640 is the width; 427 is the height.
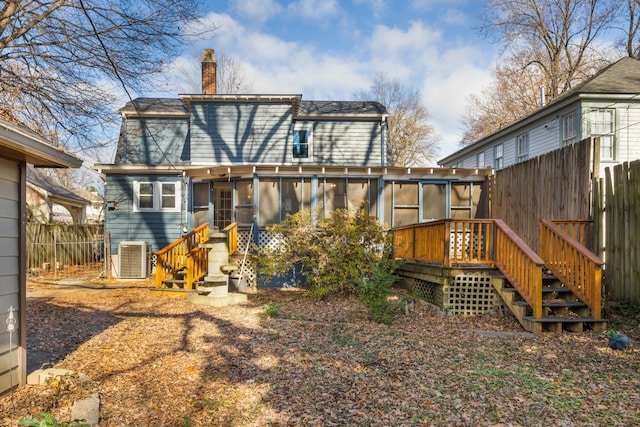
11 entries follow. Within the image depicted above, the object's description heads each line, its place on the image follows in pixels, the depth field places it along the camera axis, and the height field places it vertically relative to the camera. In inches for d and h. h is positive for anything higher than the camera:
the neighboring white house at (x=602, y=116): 495.8 +127.2
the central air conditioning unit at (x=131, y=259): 508.1 -60.5
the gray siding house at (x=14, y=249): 148.2 -14.2
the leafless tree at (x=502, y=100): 999.6 +311.1
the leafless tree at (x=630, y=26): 794.8 +382.3
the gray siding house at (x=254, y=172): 459.8 +48.5
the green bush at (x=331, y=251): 369.7 -37.8
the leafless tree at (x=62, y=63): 308.7 +125.2
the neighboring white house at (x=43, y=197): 808.9 +34.1
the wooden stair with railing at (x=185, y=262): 416.5 -54.5
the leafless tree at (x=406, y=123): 1331.2 +306.6
